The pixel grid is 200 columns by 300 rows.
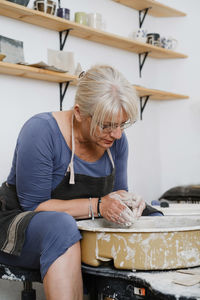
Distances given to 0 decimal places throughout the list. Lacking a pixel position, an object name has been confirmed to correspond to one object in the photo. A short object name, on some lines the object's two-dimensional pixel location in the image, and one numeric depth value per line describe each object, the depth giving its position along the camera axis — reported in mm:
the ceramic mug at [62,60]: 2818
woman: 1310
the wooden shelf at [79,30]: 2480
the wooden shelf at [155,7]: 3382
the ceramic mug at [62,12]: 2740
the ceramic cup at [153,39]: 3396
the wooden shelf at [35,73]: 2391
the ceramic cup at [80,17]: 2861
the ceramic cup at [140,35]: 3305
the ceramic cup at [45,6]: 2600
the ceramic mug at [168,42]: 3539
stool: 1472
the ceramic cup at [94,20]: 2904
